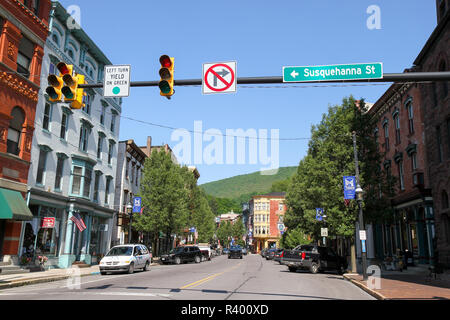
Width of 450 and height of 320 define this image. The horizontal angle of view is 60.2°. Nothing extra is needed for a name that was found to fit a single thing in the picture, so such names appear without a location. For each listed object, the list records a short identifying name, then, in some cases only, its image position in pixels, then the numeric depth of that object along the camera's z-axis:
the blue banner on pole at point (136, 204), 33.63
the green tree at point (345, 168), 26.23
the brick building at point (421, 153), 23.91
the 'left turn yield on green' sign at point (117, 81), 10.36
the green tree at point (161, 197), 39.91
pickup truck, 25.38
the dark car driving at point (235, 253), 53.44
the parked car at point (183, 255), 34.62
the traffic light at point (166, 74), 9.92
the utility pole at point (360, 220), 18.73
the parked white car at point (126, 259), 21.58
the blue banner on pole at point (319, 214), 30.54
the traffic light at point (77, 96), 10.45
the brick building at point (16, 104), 20.80
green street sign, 9.72
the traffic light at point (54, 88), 10.10
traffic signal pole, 9.32
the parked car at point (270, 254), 53.15
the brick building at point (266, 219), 107.31
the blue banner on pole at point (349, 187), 21.58
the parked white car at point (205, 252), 44.42
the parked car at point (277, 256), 46.84
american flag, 28.05
